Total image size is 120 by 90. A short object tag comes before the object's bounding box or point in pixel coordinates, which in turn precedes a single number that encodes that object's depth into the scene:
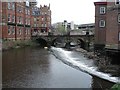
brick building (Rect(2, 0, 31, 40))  24.04
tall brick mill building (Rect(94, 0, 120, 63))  13.92
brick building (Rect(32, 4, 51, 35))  45.32
